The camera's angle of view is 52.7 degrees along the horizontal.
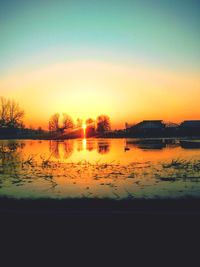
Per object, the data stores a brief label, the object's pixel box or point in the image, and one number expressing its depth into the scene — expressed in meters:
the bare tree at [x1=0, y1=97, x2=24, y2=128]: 66.62
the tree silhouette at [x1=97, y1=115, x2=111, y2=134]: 103.22
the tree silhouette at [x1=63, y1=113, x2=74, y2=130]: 101.91
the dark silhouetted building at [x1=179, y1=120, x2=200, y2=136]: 65.89
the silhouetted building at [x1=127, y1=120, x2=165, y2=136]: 68.48
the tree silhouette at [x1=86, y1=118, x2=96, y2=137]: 98.71
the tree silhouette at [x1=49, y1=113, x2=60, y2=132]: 100.12
